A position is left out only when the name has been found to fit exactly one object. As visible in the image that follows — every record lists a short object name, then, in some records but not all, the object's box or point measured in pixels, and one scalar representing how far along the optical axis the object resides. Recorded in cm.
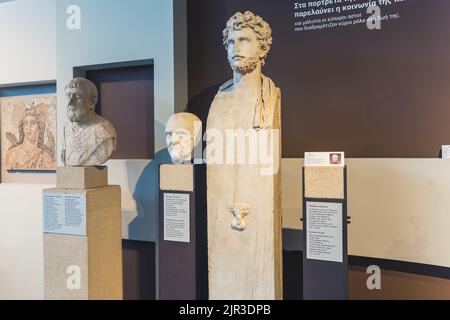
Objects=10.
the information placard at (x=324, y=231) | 210
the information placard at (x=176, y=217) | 254
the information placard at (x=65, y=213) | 246
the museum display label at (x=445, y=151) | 259
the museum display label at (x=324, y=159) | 214
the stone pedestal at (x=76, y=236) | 247
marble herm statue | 227
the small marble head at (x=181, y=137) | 255
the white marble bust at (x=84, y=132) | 260
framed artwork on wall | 405
